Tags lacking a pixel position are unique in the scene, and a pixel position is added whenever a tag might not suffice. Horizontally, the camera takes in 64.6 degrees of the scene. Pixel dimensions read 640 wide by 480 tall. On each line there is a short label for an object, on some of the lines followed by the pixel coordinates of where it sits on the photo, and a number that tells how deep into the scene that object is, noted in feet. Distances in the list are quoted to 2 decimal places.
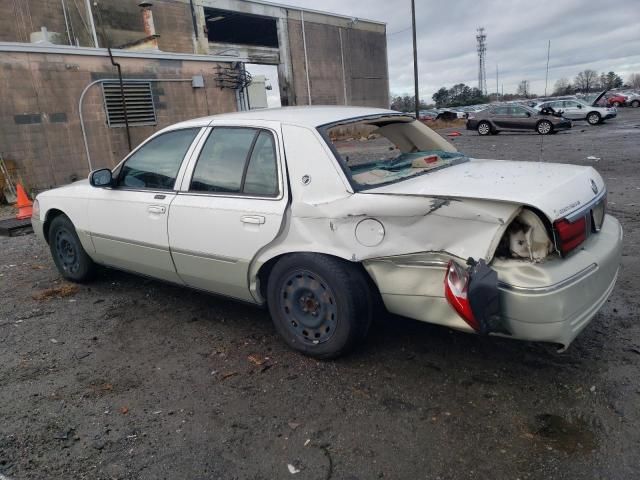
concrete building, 39.75
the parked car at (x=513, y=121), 72.90
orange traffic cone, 30.24
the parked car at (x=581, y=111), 87.10
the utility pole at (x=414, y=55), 97.55
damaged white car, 8.54
